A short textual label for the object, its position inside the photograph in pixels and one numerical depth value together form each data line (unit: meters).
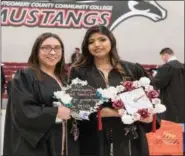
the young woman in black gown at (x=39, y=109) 2.63
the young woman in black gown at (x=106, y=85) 2.69
